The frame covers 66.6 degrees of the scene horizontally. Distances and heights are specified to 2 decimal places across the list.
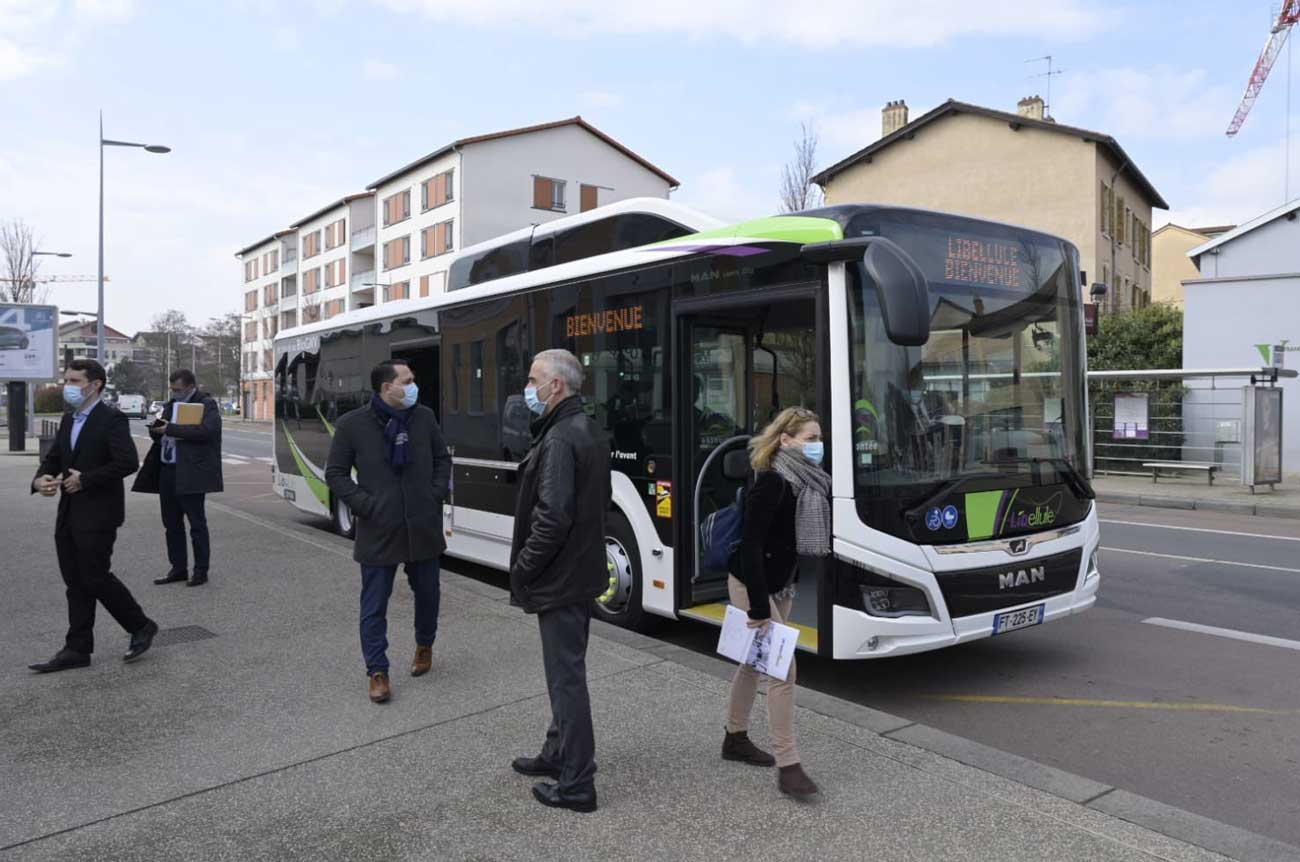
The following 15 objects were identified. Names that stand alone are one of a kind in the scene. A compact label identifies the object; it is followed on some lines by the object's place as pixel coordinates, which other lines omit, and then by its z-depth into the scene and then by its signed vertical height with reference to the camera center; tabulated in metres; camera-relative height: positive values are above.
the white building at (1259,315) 20.28 +1.96
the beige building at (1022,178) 30.61 +7.73
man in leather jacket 3.77 -0.54
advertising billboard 27.39 +1.87
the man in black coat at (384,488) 5.20 -0.42
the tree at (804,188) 27.45 +6.13
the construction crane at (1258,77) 87.06 +29.27
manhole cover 6.46 -1.51
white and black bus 5.21 +0.05
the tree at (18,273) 39.53 +5.50
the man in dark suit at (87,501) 5.66 -0.53
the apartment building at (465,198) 52.09 +11.91
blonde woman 3.99 -0.56
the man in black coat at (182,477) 8.32 -0.58
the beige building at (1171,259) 53.66 +8.22
